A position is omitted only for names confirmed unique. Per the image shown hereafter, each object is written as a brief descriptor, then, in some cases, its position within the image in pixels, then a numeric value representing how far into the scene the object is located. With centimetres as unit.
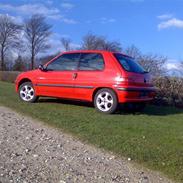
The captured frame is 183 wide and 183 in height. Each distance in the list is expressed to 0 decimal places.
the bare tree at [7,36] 4070
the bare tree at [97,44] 3368
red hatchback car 630
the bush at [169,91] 791
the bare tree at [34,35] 4286
